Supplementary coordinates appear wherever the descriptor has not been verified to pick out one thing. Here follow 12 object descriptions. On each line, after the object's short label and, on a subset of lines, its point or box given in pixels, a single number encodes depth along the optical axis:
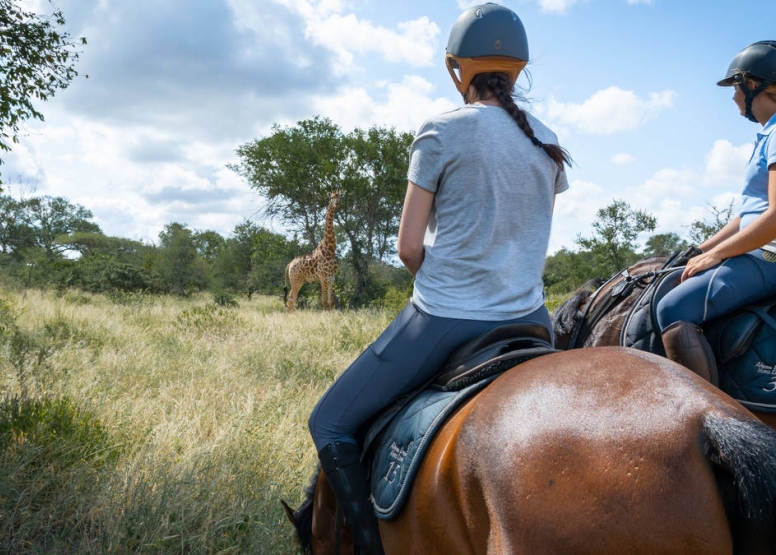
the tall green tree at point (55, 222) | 30.81
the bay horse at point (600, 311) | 3.80
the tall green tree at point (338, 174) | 18.03
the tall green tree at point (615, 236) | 20.78
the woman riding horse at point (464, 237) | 2.00
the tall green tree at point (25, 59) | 5.52
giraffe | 15.92
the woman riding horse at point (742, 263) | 2.97
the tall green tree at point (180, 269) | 24.14
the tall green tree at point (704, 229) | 13.67
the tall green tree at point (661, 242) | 26.20
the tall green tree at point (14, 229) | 26.06
